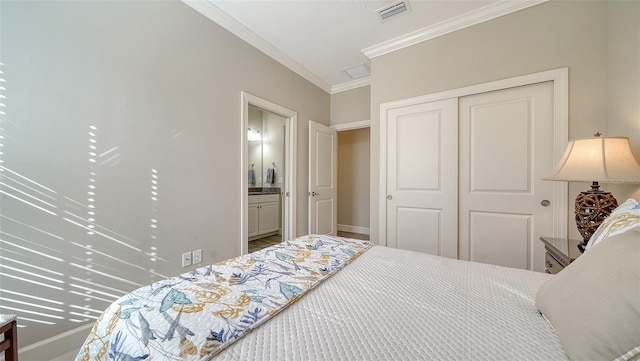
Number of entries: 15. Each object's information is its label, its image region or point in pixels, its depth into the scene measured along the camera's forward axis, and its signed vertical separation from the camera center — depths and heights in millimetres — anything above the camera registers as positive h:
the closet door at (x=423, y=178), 2439 +0
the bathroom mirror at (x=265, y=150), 4738 +597
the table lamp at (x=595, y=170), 1313 +40
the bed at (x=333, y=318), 578 -427
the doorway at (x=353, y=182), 5082 -86
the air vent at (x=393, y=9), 2182 +1606
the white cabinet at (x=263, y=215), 4035 -652
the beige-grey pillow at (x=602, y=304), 476 -294
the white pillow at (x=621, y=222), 736 -146
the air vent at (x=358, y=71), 3273 +1544
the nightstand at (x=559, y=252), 1398 -466
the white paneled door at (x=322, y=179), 3451 -11
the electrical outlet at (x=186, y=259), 2037 -699
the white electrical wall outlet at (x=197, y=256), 2113 -700
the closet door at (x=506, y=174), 2070 +31
